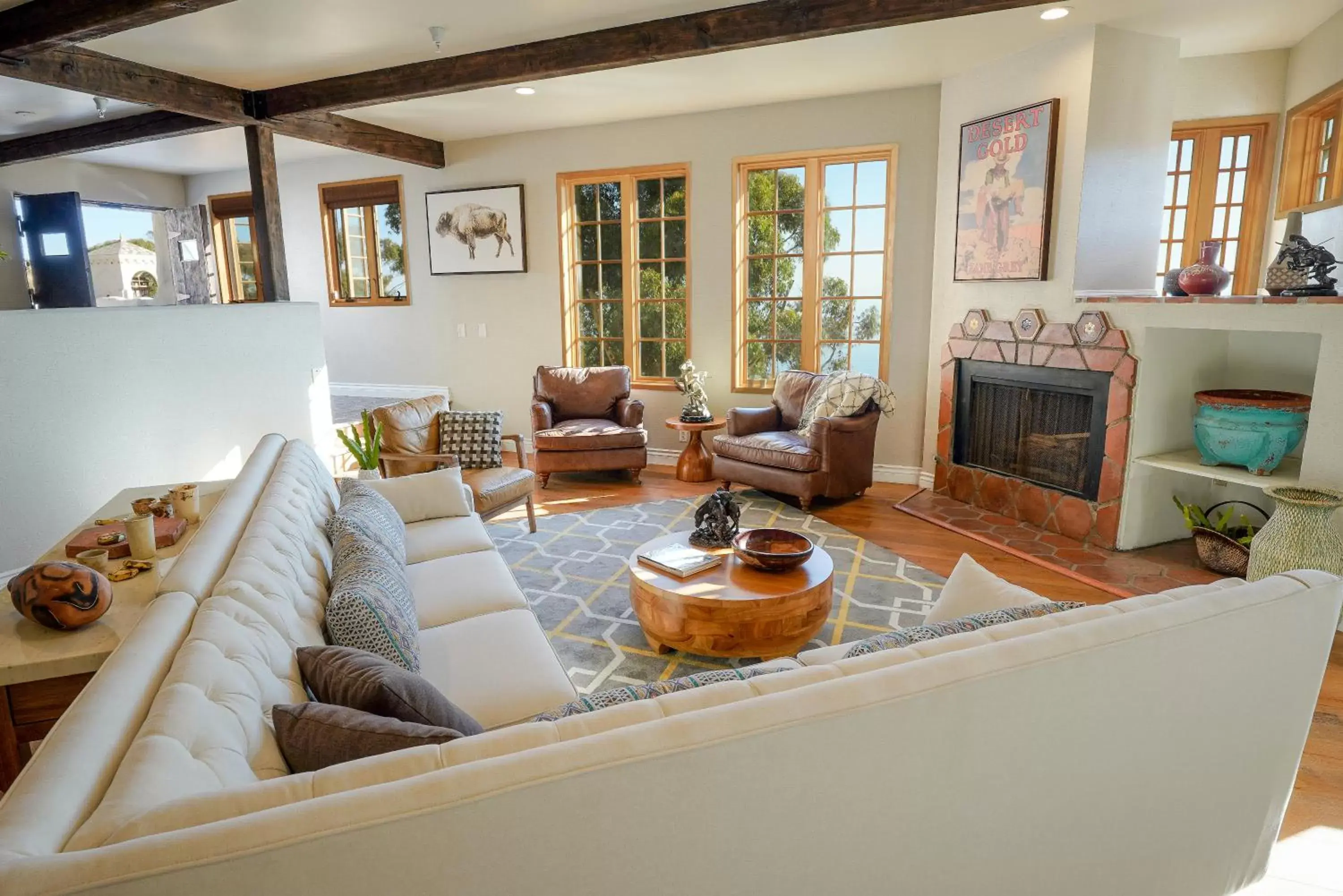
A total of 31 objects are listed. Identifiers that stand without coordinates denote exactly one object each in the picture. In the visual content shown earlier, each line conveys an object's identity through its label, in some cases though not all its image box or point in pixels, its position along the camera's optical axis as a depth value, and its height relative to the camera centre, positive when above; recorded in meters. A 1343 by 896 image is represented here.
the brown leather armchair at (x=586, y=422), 5.43 -0.92
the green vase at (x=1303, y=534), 3.02 -0.98
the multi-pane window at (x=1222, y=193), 4.36 +0.62
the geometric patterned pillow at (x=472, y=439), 4.43 -0.81
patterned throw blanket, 4.77 -0.63
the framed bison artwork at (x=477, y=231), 6.36 +0.64
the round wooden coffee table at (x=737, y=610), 2.59 -1.09
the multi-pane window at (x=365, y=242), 6.98 +0.61
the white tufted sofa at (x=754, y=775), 0.86 -0.63
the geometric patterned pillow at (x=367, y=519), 2.31 -0.70
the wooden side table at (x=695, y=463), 5.63 -1.22
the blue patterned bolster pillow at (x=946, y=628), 1.38 -0.64
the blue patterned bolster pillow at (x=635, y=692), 1.24 -0.67
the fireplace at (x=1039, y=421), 3.93 -0.72
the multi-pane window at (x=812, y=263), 5.30 +0.28
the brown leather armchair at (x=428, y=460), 4.06 -0.88
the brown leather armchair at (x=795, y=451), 4.68 -0.97
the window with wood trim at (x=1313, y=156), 3.54 +0.71
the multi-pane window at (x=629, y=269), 5.92 +0.28
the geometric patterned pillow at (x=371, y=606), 1.70 -0.73
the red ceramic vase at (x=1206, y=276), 3.50 +0.10
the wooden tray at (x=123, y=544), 2.21 -0.70
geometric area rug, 2.86 -1.37
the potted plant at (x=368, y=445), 4.23 -0.81
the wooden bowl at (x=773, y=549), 2.76 -0.96
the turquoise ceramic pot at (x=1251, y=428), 3.37 -0.61
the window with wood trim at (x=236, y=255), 8.12 +0.58
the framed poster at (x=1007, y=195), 4.12 +0.61
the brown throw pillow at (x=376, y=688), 1.32 -0.71
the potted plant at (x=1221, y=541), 3.49 -1.18
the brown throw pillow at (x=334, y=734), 1.15 -0.68
